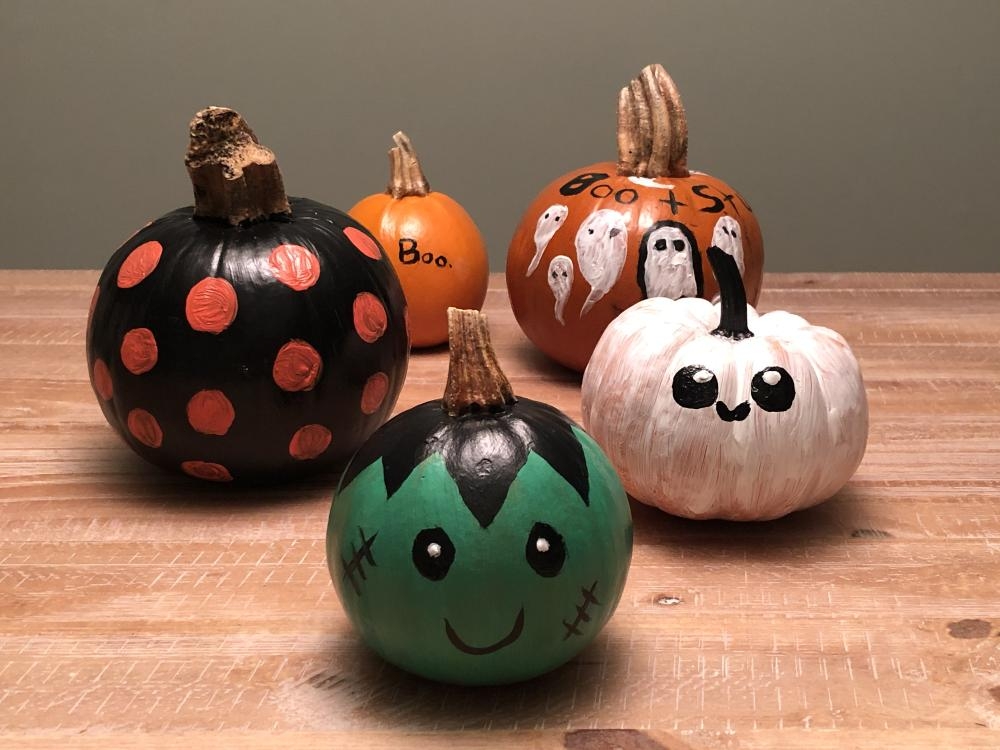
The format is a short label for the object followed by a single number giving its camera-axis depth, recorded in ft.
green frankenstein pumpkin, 3.47
